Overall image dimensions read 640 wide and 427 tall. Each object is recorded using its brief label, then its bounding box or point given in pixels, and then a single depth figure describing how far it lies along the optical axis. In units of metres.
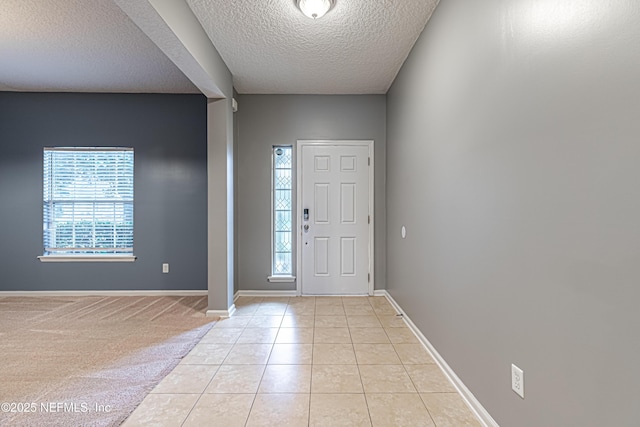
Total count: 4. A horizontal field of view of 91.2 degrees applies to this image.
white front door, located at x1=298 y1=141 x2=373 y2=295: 4.11
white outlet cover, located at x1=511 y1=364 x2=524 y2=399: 1.36
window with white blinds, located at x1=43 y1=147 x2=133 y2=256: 4.14
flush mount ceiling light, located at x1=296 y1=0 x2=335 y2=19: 2.23
